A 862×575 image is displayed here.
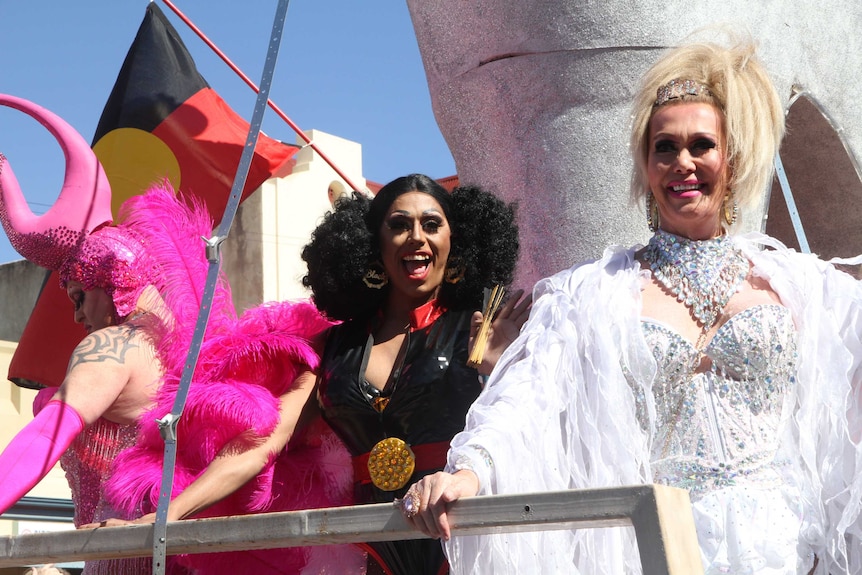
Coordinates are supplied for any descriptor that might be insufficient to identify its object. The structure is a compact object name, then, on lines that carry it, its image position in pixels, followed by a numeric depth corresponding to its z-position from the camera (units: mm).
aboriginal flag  5211
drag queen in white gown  2213
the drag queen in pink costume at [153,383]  2930
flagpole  5198
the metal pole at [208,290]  2135
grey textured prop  3516
